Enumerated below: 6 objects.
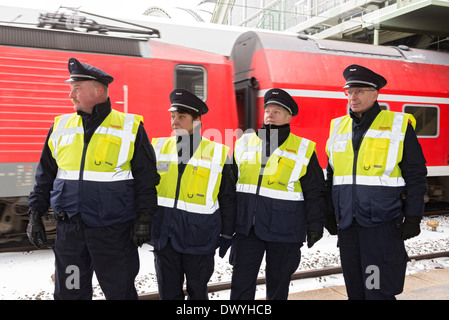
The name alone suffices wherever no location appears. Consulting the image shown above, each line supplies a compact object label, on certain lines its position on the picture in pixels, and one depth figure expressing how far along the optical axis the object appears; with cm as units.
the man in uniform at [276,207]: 301
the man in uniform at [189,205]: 286
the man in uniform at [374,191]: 287
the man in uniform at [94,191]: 272
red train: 519
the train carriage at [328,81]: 693
